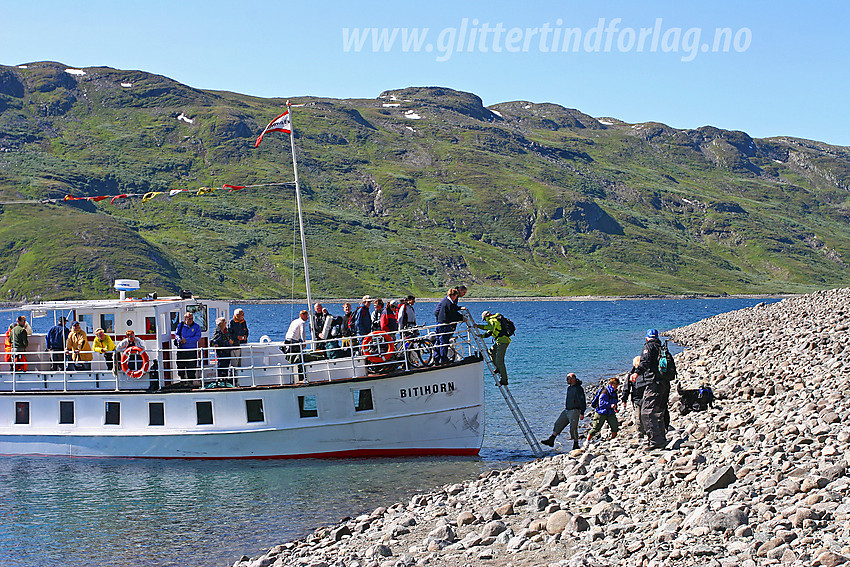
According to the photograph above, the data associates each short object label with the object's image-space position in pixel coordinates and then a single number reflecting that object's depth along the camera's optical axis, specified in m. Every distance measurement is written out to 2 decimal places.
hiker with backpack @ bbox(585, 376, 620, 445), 20.78
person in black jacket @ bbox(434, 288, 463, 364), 22.59
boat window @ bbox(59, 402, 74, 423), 25.76
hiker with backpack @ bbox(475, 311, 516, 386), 22.73
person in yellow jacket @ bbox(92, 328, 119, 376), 25.13
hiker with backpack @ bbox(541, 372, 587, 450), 21.39
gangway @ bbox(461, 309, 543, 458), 23.06
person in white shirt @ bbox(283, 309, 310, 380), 23.77
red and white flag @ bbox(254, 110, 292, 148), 26.85
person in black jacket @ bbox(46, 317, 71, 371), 25.73
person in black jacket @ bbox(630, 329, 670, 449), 17.20
